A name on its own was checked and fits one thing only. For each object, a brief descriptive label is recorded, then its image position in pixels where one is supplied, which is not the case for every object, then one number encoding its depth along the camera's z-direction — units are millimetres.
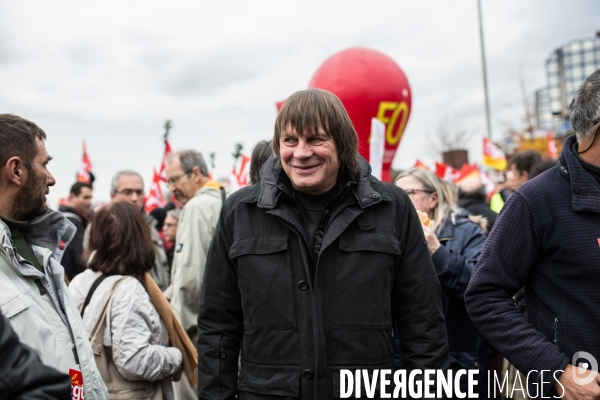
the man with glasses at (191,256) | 4434
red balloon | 10008
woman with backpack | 3322
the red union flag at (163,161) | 10234
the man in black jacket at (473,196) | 5965
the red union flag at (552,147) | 15084
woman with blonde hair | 3594
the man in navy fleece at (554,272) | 2344
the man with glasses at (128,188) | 6602
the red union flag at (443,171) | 11734
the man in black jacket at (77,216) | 5863
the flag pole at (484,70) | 20747
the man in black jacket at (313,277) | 2361
